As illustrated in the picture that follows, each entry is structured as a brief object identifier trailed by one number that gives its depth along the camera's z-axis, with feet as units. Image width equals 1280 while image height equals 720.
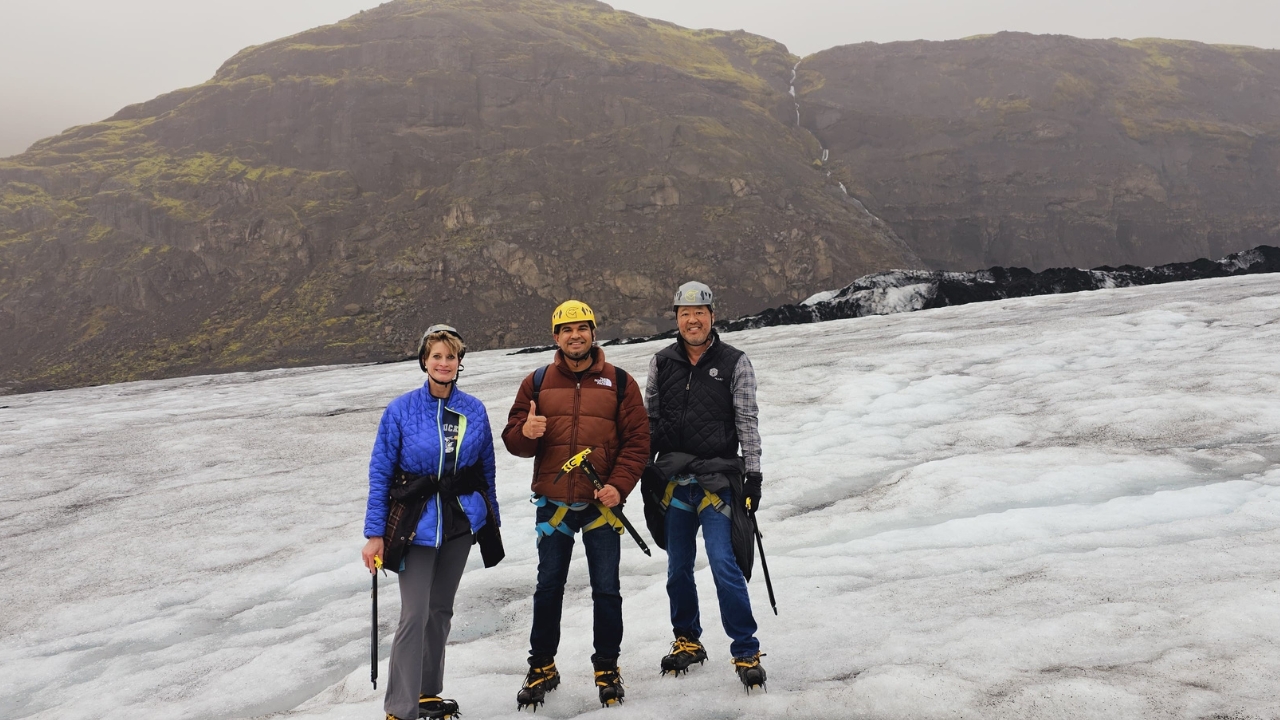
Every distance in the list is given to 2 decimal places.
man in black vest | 13.57
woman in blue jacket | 12.39
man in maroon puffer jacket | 13.20
